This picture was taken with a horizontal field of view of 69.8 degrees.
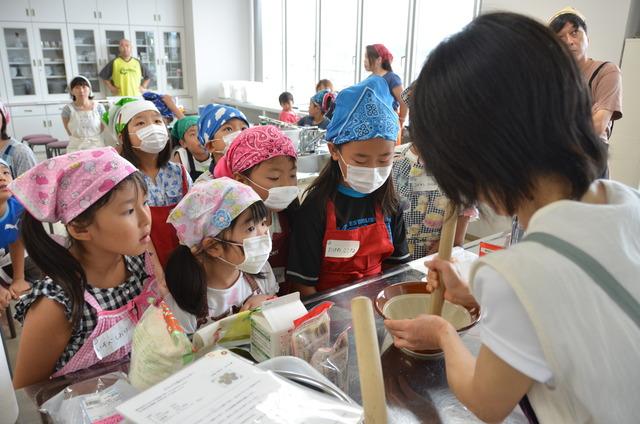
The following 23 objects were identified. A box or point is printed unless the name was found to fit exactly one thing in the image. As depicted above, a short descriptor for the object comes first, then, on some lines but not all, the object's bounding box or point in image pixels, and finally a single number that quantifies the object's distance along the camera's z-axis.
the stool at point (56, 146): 5.04
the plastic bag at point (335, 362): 0.79
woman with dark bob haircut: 0.51
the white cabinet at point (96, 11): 6.48
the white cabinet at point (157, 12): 6.92
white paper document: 0.57
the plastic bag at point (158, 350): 0.73
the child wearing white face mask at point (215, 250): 1.11
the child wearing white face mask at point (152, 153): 1.92
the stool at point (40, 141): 5.14
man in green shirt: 6.52
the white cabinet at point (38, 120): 6.41
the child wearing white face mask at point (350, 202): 1.36
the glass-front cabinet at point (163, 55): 7.12
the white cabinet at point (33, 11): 6.09
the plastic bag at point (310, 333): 0.81
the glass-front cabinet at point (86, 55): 6.61
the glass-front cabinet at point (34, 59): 6.25
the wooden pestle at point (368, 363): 0.63
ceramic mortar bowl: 1.03
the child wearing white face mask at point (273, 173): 1.47
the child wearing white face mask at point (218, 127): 2.06
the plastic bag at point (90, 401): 0.69
